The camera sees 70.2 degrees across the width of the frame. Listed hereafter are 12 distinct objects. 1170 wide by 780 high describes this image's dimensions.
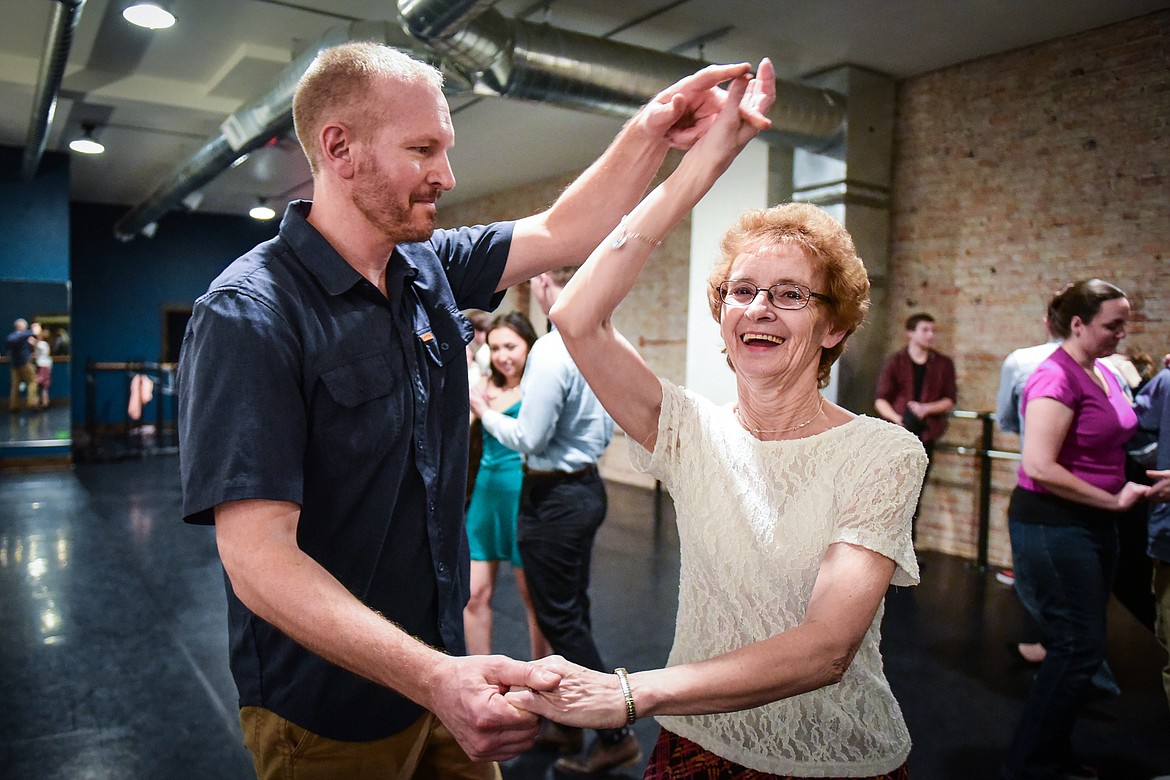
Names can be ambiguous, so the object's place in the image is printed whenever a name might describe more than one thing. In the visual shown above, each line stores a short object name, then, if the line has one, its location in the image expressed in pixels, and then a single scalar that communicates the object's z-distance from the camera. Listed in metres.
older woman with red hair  1.28
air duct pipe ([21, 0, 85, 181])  4.75
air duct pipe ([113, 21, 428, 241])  5.03
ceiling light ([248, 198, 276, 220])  12.42
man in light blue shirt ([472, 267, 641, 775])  2.90
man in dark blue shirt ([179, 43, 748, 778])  1.15
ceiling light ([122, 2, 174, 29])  5.32
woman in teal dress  3.26
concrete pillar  6.07
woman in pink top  2.61
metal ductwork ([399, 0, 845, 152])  4.54
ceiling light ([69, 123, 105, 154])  8.77
